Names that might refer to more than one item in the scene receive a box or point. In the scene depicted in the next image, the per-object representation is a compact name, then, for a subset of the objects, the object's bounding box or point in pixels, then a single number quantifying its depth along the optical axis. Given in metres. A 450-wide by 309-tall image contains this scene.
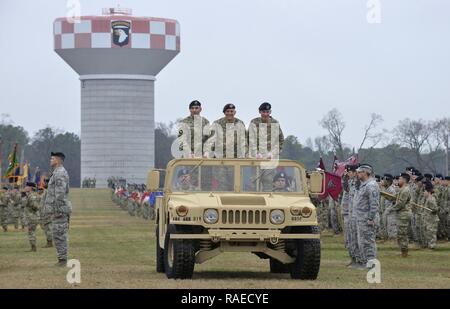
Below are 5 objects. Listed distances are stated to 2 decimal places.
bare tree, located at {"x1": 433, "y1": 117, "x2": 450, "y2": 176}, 111.14
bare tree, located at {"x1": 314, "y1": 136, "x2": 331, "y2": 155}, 109.38
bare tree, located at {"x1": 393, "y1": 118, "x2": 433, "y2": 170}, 111.38
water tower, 134.00
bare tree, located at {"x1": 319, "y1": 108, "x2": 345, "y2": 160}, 97.06
